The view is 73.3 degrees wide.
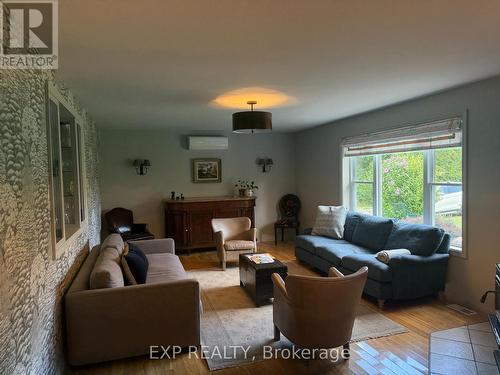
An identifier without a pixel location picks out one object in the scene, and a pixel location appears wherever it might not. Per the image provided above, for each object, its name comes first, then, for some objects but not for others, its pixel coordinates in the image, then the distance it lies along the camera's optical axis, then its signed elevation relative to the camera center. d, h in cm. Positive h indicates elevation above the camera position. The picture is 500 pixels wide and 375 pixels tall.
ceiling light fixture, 360 +59
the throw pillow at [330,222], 505 -73
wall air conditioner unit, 642 +64
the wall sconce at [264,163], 701 +26
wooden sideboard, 606 -75
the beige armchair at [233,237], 496 -96
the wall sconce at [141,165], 617 +22
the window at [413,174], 375 -1
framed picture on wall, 663 +12
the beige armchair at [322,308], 233 -96
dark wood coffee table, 364 -113
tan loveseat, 250 -109
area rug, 272 -142
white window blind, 364 +44
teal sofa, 348 -98
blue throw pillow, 298 -81
